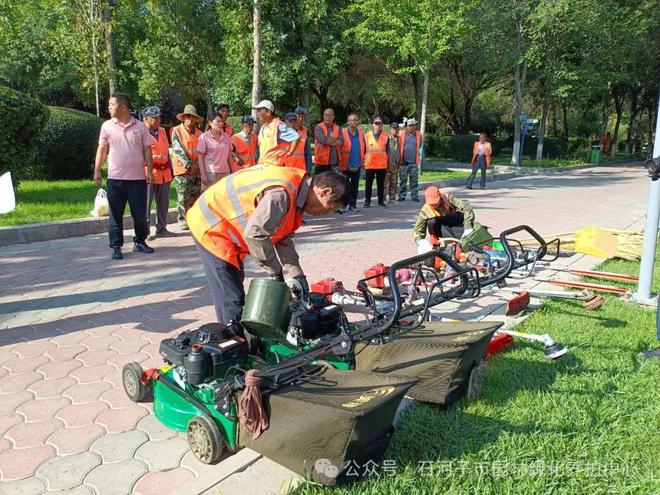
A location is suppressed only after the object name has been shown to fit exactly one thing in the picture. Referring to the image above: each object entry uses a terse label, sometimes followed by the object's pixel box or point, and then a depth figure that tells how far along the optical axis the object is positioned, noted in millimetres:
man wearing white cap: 7918
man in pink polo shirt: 6555
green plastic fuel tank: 2883
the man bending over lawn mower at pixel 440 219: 6086
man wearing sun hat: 8016
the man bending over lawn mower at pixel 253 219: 3002
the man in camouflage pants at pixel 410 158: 12539
